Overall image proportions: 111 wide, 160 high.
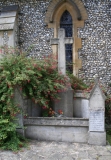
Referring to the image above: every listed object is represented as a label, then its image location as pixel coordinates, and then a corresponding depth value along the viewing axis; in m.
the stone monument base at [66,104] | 5.67
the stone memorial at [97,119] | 4.80
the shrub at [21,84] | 4.52
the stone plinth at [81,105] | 5.78
